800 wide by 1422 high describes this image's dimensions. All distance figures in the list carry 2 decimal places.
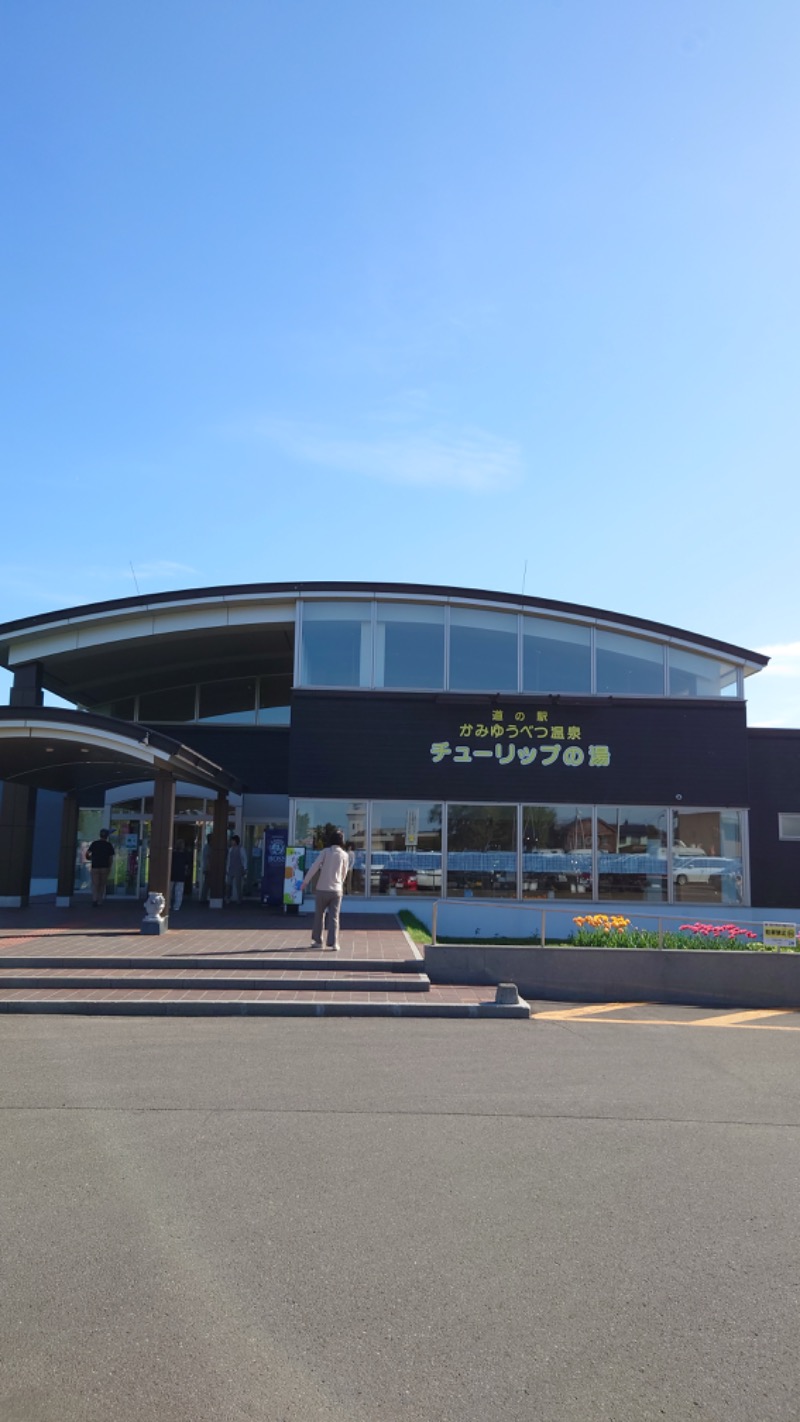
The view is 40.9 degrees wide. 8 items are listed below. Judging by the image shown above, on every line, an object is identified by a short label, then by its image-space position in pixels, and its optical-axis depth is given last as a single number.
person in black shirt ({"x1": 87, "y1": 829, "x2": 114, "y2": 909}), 21.70
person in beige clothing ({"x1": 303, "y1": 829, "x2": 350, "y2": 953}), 14.65
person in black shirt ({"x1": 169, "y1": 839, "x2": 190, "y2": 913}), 23.94
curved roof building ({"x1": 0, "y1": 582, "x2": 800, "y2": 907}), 22.09
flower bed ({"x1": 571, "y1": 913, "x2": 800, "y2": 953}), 15.09
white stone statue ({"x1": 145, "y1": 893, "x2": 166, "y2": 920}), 16.39
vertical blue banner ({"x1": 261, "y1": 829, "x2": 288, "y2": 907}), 21.83
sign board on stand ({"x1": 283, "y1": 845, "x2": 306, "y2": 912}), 19.98
